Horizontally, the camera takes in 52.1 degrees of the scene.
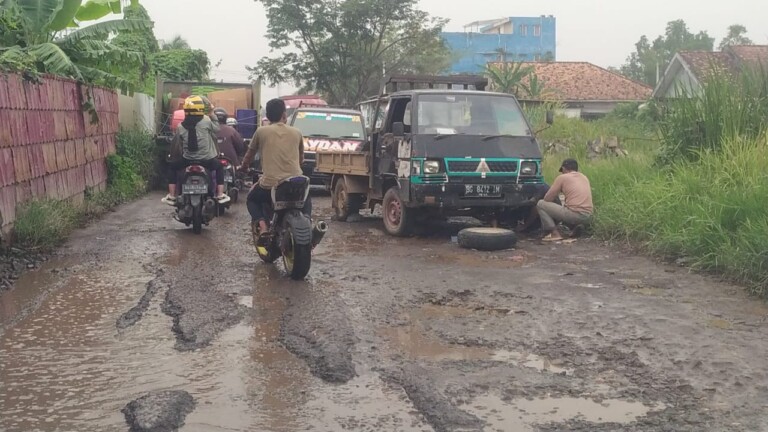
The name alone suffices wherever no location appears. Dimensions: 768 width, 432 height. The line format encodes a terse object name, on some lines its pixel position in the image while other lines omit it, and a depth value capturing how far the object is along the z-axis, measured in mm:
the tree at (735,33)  61750
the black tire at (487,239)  9031
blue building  71875
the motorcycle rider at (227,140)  12337
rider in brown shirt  7441
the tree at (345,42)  37219
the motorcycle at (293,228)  7051
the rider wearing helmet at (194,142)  9789
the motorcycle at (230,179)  12385
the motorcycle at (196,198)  9766
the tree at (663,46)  66062
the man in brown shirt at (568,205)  9914
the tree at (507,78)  26359
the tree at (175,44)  40219
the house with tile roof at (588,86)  41469
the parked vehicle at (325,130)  16203
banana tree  12430
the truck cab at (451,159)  9641
